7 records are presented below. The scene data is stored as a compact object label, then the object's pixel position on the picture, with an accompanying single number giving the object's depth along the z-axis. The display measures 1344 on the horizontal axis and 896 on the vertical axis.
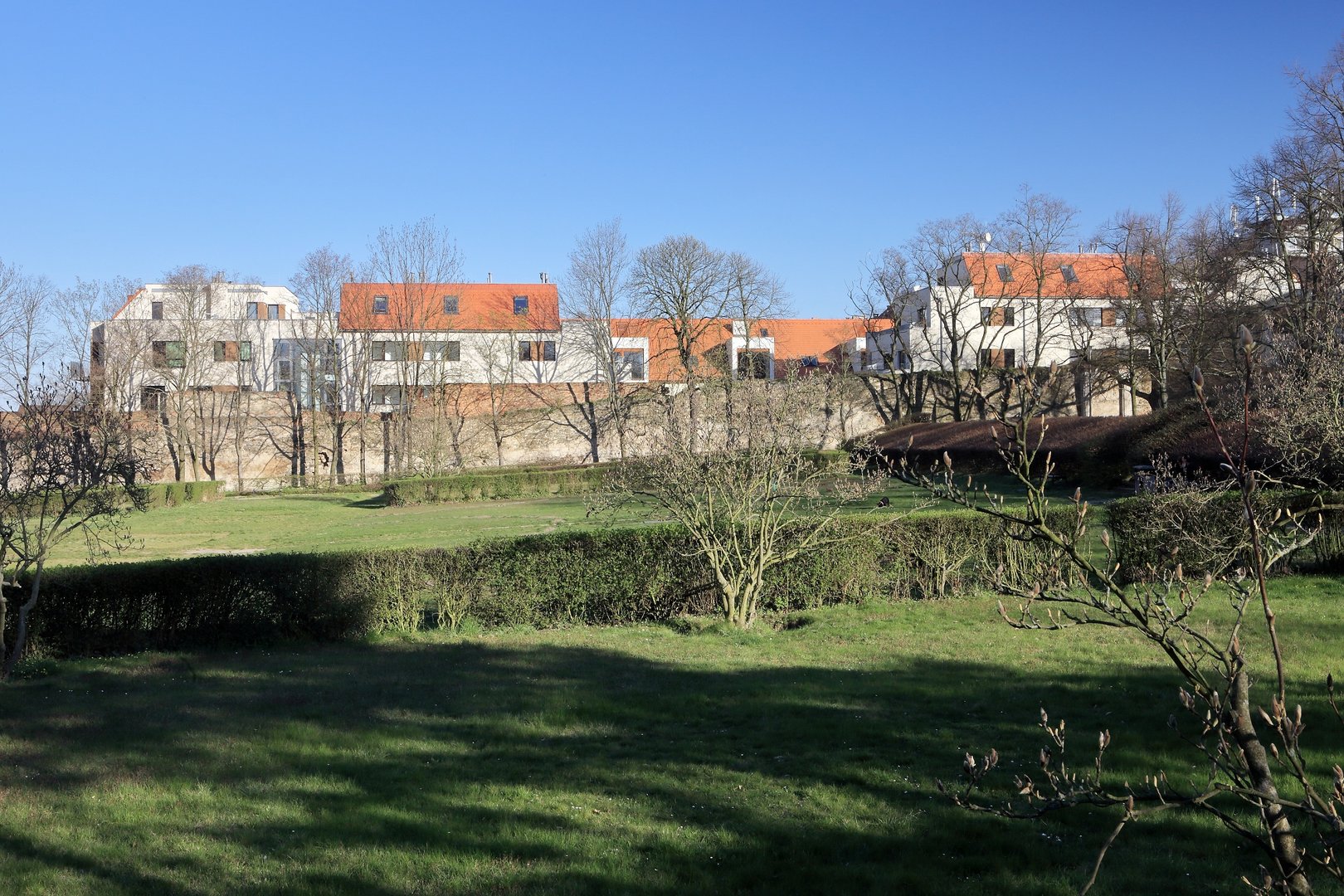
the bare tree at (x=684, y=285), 51.34
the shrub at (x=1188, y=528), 11.73
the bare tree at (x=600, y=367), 48.78
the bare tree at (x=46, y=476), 10.16
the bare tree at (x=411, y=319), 48.38
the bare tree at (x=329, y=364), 47.22
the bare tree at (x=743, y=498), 11.61
